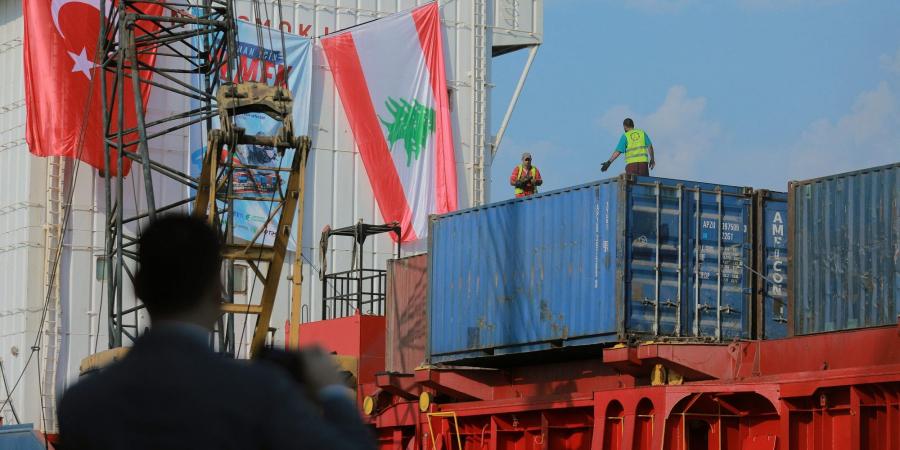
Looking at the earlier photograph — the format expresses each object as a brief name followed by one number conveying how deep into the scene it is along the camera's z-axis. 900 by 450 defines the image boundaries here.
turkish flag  36.56
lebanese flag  40.81
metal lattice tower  24.36
